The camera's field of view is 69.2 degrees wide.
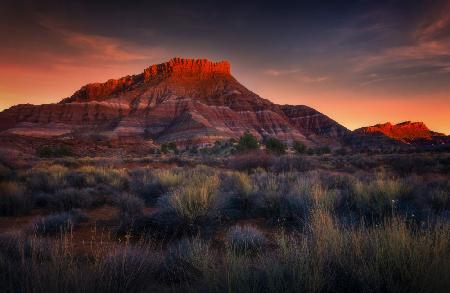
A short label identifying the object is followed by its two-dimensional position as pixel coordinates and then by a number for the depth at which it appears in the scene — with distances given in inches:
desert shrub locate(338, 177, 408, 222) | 292.4
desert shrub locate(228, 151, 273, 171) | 826.2
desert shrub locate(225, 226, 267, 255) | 204.3
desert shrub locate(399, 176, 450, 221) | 265.0
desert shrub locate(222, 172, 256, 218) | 330.0
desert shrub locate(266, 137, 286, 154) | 1596.1
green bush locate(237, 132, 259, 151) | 1600.6
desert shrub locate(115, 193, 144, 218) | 319.9
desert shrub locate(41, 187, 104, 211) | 388.8
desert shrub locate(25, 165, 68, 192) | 482.3
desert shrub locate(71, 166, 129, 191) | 533.6
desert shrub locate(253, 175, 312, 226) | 295.3
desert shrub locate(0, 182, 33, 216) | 358.3
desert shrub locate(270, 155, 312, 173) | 767.1
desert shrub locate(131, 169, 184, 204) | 445.0
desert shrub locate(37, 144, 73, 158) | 1797.5
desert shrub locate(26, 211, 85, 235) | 257.7
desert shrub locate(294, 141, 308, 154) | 2134.6
